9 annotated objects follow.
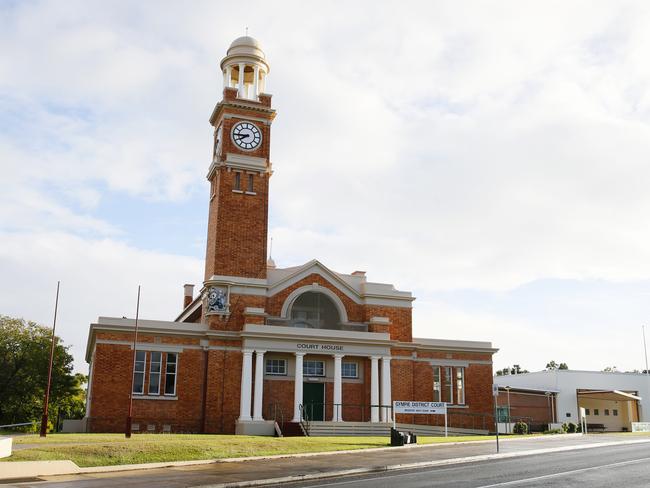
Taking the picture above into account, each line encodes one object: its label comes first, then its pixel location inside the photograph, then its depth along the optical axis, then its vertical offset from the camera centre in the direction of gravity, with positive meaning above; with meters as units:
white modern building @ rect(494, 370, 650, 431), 60.12 +1.37
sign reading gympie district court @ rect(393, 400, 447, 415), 29.44 -0.03
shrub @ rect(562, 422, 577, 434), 42.68 -1.11
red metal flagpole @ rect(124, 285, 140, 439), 25.78 -1.00
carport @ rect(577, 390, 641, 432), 62.62 -0.16
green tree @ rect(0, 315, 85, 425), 63.25 +2.54
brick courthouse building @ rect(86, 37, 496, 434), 34.59 +2.99
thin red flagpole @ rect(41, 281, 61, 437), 25.08 -0.83
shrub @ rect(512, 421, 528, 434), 41.16 -1.12
